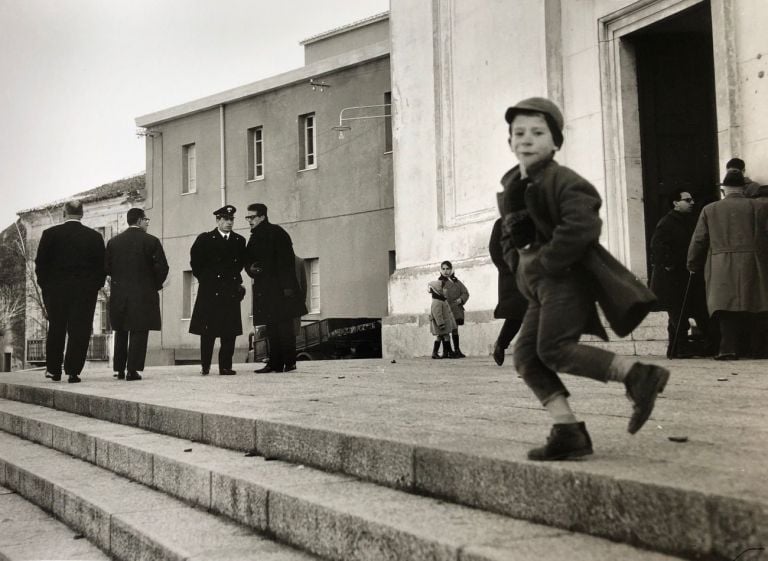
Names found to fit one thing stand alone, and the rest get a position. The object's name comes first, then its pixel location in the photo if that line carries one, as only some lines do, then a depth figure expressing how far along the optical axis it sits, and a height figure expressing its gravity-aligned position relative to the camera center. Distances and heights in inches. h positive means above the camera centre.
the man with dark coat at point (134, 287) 410.6 +24.2
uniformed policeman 422.9 +25.3
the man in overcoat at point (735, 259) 351.9 +25.8
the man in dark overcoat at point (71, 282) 403.9 +26.4
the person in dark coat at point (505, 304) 339.3 +10.5
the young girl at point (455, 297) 550.3 +21.1
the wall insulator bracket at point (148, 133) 1306.6 +295.8
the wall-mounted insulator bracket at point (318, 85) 1075.3 +294.3
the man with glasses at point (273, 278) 414.6 +26.4
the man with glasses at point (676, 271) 389.1 +24.5
